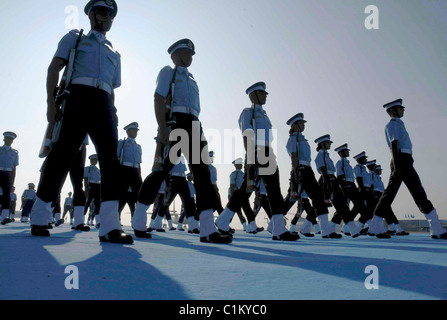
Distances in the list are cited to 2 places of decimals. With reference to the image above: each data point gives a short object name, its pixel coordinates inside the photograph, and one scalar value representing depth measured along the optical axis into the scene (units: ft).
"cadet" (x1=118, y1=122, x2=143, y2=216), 28.32
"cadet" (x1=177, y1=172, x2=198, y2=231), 46.29
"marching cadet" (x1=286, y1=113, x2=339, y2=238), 23.76
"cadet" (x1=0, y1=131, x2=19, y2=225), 32.50
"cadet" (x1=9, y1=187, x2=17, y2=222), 62.23
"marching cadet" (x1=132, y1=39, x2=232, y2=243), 13.98
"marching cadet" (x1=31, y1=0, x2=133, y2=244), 11.80
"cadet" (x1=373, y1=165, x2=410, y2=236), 32.42
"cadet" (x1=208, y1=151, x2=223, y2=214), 42.39
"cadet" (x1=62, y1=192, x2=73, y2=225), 72.37
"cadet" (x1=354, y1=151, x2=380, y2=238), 33.48
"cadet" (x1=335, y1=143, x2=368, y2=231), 32.68
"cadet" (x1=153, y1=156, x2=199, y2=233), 30.40
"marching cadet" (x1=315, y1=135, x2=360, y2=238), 27.96
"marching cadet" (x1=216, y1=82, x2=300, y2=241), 17.56
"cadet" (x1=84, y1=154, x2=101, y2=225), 36.58
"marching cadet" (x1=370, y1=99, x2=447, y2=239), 21.71
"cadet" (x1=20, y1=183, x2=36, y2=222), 51.29
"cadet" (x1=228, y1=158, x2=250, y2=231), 42.19
